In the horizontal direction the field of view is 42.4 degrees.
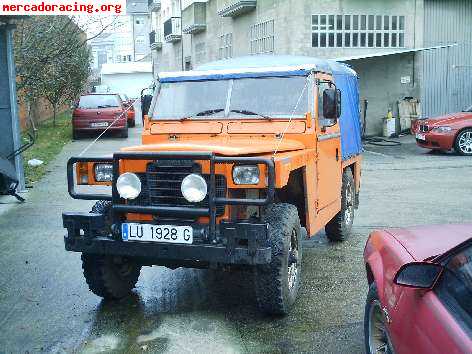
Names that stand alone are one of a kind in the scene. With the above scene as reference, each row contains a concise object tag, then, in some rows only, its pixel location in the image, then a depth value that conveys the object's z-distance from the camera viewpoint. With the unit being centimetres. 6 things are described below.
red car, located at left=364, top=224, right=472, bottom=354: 247
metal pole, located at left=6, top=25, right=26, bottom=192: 1081
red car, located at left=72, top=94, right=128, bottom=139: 2139
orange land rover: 460
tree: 1359
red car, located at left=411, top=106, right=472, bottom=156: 1630
